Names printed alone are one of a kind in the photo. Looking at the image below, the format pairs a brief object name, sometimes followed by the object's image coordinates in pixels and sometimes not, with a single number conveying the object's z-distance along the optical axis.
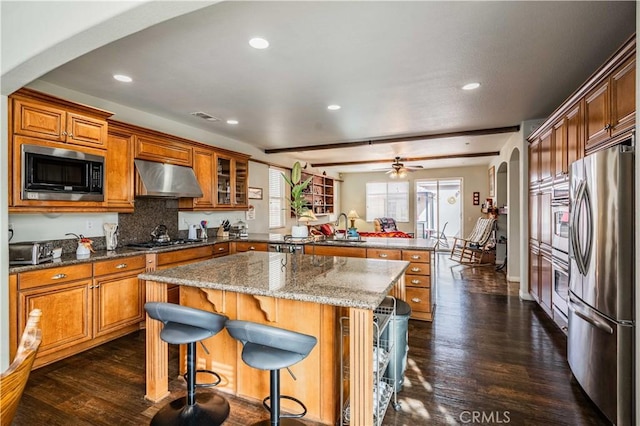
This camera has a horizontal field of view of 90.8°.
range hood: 3.71
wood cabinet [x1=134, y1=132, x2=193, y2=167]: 3.73
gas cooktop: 3.69
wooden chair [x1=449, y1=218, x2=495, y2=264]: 6.91
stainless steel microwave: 2.64
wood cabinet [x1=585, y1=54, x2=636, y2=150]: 2.02
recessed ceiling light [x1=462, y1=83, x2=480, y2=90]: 3.18
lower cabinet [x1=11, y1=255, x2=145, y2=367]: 2.55
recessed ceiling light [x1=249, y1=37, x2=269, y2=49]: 2.31
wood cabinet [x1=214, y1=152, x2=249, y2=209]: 4.96
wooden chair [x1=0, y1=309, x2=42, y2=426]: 0.82
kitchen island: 1.60
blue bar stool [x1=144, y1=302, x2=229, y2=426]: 1.83
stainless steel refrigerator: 1.85
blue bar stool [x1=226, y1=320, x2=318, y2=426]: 1.51
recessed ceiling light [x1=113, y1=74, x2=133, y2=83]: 2.96
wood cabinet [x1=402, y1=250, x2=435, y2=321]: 3.74
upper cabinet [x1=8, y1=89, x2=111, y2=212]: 2.55
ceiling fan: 7.07
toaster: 2.59
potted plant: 2.76
